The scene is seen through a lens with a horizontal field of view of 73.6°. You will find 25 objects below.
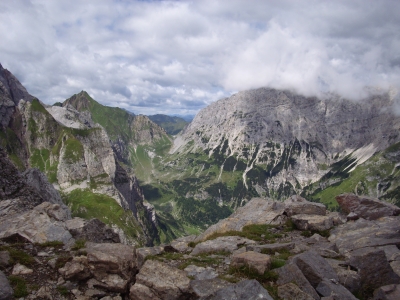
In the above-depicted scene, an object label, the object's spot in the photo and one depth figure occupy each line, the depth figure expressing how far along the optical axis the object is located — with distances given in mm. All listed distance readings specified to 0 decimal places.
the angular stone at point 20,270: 13409
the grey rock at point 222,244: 22408
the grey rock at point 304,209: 34688
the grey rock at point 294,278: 13180
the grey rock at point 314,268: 14391
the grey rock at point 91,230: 23438
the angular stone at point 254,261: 14815
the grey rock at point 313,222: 28953
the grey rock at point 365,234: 21266
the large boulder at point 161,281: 12641
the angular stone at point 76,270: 13430
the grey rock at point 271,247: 20047
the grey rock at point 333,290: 13281
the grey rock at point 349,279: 15031
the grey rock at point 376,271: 15125
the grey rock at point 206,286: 12644
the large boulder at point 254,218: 32219
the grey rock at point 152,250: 22156
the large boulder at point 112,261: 13719
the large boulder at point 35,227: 19078
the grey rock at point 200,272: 15367
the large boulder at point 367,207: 32838
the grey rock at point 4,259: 13674
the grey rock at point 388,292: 13711
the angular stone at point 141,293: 12516
